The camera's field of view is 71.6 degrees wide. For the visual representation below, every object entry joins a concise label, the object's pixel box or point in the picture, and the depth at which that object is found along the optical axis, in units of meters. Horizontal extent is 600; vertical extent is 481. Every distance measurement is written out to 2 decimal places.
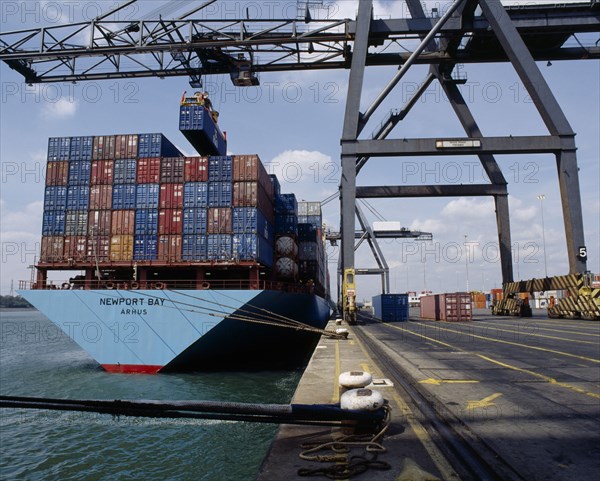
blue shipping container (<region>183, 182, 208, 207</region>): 23.70
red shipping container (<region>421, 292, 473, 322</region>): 36.81
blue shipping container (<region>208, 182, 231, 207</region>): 23.77
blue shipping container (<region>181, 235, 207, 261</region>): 22.56
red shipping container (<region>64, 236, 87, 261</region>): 22.90
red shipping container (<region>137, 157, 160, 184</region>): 24.16
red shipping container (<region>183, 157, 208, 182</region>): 24.22
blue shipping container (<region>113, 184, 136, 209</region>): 23.77
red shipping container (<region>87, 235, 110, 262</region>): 22.78
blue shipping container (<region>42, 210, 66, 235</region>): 23.50
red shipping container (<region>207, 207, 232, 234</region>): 23.16
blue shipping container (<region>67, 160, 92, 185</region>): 24.28
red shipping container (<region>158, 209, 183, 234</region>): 23.17
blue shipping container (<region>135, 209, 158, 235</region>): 23.12
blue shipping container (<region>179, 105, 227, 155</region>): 27.16
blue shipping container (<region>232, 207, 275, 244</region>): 23.23
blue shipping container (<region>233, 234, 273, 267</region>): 22.63
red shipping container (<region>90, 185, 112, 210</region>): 23.80
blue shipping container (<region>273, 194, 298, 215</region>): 31.02
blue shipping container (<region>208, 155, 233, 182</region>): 24.27
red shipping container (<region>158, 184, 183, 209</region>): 23.66
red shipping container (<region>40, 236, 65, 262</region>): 22.92
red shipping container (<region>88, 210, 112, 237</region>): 23.23
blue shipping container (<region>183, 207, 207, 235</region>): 23.08
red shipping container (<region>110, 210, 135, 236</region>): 23.17
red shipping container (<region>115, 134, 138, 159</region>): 24.58
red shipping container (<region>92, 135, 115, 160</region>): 24.64
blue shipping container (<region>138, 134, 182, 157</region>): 24.67
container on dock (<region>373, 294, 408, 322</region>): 41.66
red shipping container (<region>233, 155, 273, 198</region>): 24.23
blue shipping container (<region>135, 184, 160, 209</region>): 23.67
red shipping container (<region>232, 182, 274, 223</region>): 23.80
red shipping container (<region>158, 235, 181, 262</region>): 22.61
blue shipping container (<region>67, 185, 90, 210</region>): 23.92
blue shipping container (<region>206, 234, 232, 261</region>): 22.56
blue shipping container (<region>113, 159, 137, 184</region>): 24.18
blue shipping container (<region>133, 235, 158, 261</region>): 22.78
